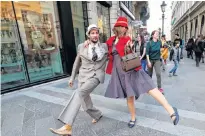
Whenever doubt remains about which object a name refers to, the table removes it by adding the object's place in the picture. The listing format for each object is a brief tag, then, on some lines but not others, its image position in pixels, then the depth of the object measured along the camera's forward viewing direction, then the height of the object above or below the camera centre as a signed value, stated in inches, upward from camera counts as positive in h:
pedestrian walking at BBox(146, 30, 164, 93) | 180.7 -20.7
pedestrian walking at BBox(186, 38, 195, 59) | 485.5 -50.8
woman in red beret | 106.0 -28.3
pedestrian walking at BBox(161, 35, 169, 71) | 305.3 -35.9
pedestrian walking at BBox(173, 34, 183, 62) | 322.7 -14.5
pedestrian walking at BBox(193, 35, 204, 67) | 360.8 -42.6
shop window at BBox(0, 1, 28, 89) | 243.0 -20.6
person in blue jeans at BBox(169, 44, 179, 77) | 259.0 -37.1
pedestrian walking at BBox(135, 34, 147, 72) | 269.8 -20.7
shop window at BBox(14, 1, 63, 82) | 262.7 -0.2
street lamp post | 553.6 +78.3
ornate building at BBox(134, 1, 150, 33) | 1401.3 +214.4
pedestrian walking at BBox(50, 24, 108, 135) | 106.1 -24.3
